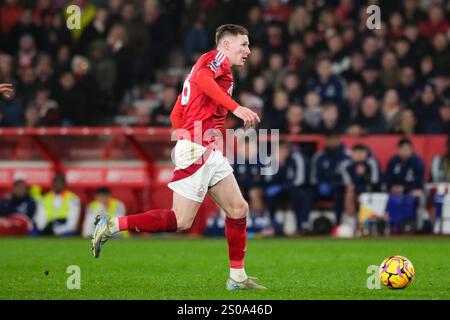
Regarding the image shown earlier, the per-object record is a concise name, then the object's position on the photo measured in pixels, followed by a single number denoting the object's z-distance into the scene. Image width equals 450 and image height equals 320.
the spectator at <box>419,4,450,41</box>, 19.39
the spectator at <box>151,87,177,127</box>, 19.05
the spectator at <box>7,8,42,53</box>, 21.78
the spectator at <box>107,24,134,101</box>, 20.36
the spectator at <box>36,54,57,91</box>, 20.42
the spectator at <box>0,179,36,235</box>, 17.62
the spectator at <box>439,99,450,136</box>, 17.61
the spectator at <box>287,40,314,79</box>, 19.31
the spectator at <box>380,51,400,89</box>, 18.62
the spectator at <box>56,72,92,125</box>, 19.83
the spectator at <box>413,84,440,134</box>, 17.83
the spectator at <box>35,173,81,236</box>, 17.72
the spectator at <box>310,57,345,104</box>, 18.52
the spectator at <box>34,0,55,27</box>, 22.00
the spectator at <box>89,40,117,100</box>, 20.41
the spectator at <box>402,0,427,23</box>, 19.75
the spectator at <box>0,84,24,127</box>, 20.20
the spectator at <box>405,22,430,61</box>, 18.61
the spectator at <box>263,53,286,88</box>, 19.31
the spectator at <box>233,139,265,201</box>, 17.22
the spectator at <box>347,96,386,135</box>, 18.02
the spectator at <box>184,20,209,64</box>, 20.33
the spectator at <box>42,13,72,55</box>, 21.23
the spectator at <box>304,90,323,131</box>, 18.39
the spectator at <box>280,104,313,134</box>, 18.14
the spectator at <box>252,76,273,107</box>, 18.69
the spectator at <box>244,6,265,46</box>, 19.83
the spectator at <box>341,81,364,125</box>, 18.42
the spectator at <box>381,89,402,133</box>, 17.88
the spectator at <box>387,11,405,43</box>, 19.34
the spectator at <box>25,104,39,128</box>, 19.72
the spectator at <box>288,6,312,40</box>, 19.86
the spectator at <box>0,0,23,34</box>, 22.75
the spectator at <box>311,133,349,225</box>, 17.23
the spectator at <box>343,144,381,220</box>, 17.14
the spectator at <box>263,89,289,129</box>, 18.34
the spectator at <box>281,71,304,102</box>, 18.72
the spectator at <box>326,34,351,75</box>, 19.15
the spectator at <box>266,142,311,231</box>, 17.34
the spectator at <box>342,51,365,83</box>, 18.78
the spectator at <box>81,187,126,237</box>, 17.70
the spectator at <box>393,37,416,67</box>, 18.61
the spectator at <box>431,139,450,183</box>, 17.02
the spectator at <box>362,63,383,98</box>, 18.56
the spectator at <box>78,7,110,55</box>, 20.97
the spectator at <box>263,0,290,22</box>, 20.45
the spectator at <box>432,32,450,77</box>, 18.48
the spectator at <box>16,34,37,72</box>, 21.59
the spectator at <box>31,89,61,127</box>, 19.83
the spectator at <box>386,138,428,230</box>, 16.88
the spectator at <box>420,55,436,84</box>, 18.22
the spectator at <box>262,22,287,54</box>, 19.62
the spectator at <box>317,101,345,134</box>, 17.89
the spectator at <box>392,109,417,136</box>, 17.67
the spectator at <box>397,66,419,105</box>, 18.30
